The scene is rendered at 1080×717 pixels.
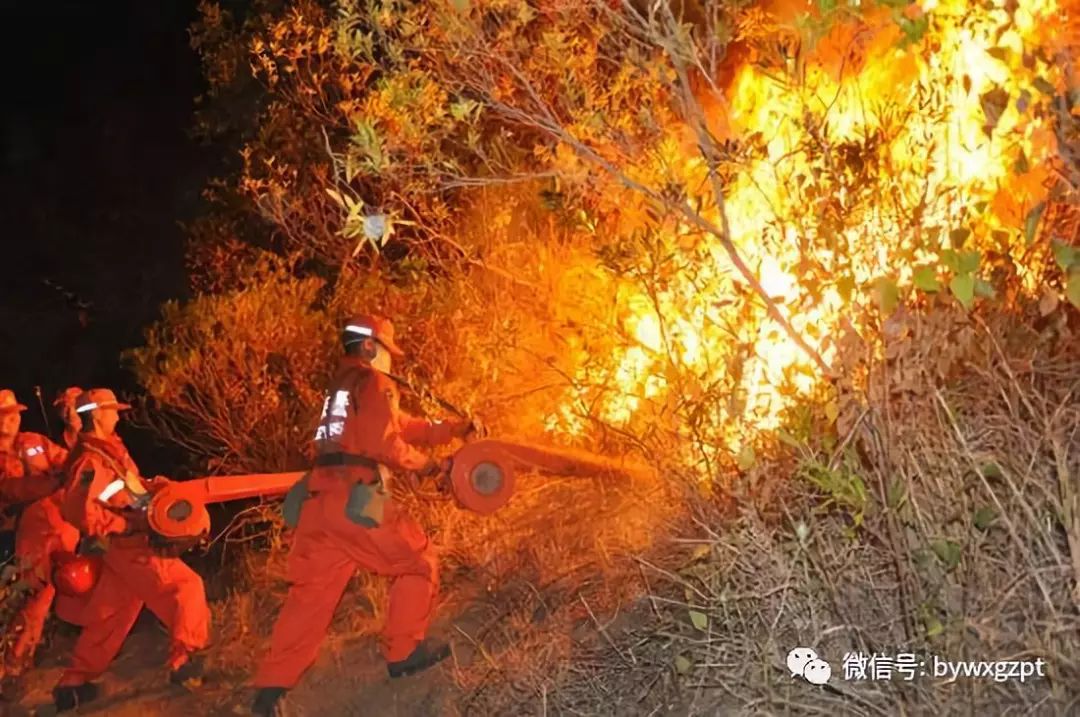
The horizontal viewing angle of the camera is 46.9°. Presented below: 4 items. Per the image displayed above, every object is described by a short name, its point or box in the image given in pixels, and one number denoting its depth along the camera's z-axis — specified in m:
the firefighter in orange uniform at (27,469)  8.49
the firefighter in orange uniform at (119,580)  7.55
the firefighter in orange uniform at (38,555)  8.18
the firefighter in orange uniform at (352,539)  6.45
